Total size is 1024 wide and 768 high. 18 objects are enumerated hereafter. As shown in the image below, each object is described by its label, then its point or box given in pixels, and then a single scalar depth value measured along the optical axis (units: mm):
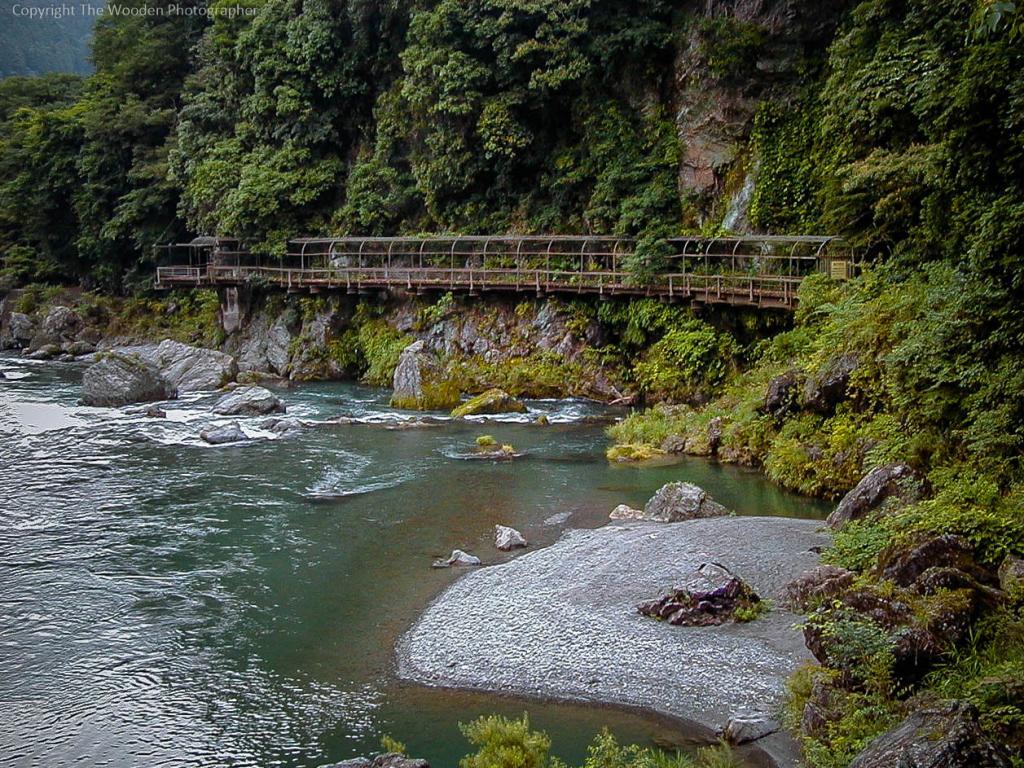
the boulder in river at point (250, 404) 29297
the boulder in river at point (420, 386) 30188
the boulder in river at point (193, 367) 34719
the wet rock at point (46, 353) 45753
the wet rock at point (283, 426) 26484
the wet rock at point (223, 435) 25125
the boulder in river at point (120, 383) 30891
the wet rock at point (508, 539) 15673
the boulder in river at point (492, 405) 28516
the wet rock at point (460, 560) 14945
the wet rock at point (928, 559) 10195
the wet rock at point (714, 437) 21953
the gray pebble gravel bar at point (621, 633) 10422
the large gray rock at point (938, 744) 6480
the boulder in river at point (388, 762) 8508
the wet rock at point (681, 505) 16672
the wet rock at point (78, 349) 45812
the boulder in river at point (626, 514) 16984
